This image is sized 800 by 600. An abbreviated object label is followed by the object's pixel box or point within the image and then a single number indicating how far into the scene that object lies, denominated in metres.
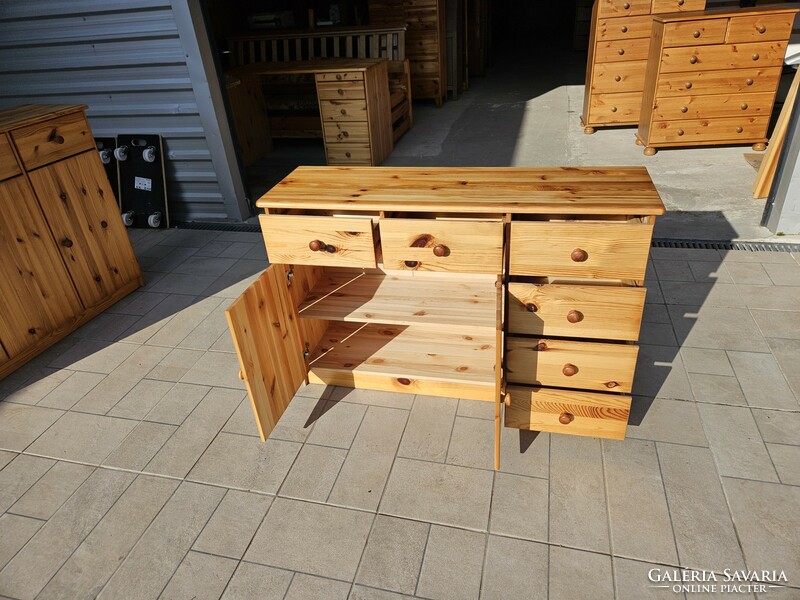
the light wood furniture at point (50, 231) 3.26
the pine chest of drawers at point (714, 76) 5.19
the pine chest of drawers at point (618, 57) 5.91
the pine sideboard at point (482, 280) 2.10
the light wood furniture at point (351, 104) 5.72
